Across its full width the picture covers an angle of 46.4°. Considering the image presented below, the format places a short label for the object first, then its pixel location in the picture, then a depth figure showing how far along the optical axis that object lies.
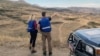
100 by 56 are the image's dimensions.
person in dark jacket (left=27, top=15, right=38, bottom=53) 4.16
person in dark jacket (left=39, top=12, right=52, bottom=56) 3.82
